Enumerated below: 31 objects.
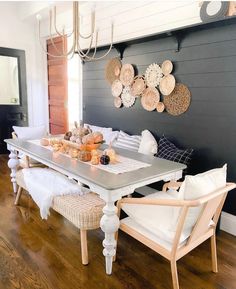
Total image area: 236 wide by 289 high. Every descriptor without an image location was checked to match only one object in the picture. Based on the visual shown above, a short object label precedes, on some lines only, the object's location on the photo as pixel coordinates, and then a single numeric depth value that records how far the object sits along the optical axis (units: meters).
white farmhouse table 1.67
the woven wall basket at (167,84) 2.82
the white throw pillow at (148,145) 2.78
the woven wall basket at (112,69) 3.55
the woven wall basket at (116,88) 3.54
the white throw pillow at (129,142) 3.08
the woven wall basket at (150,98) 3.03
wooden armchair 1.44
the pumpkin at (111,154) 2.17
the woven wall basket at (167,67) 2.81
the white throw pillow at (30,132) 3.45
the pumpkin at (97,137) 2.32
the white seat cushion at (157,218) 1.60
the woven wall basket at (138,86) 3.19
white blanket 2.17
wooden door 4.83
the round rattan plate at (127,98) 3.39
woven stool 1.88
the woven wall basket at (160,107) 2.97
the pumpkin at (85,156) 2.19
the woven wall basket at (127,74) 3.33
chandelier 2.08
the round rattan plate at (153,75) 2.98
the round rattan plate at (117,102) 3.58
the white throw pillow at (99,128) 3.68
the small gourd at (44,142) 2.75
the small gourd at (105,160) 2.09
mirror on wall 4.89
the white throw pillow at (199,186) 1.44
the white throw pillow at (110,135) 3.42
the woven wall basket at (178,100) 2.72
